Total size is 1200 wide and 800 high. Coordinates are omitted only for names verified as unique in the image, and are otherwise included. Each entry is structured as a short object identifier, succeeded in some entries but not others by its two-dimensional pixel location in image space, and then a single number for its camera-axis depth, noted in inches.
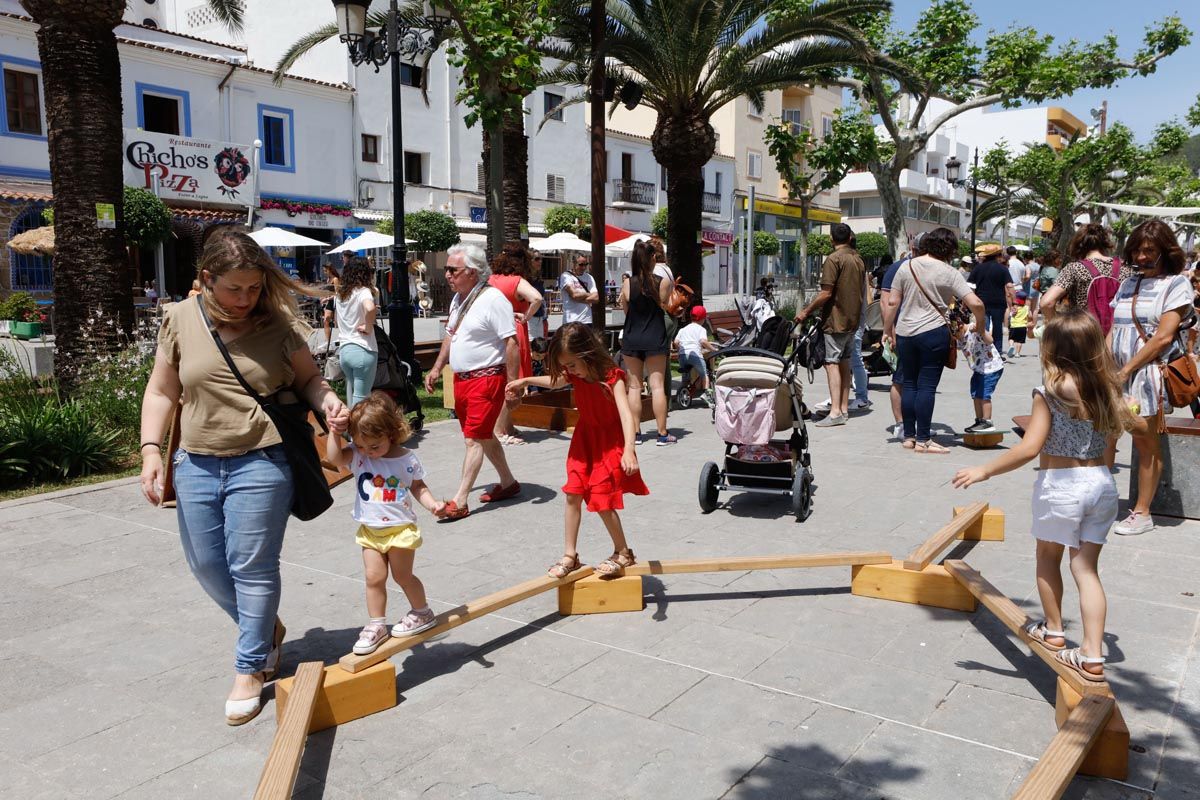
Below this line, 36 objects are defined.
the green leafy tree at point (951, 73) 856.9
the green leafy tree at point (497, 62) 368.2
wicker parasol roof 825.5
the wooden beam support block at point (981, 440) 327.0
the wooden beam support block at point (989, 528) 220.5
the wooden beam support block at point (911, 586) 176.7
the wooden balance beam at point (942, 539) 178.2
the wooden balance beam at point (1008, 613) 127.0
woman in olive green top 134.0
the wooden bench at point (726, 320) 662.5
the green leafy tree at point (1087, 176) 1556.3
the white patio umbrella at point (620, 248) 1257.4
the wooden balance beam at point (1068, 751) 102.7
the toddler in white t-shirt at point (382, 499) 145.0
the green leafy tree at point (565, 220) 1427.2
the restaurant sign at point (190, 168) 986.7
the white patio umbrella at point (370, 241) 1026.7
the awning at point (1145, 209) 730.2
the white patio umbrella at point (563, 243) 1147.0
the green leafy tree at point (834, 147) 1019.1
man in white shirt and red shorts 247.1
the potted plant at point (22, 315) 743.1
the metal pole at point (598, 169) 434.3
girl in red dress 179.0
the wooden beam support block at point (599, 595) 177.5
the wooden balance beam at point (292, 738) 103.7
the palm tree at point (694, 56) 568.1
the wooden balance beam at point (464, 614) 139.3
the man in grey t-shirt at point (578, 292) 390.9
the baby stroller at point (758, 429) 246.7
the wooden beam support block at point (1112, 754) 116.8
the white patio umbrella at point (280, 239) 924.6
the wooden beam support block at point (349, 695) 133.3
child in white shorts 137.1
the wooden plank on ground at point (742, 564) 176.6
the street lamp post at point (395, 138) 434.9
